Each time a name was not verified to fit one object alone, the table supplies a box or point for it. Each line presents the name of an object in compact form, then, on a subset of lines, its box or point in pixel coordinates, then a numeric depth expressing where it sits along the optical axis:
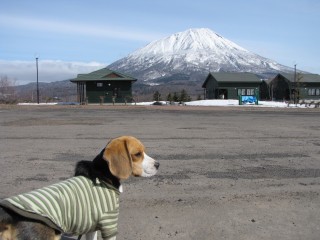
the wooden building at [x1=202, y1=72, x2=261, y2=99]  58.40
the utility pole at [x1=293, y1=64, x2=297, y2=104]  56.40
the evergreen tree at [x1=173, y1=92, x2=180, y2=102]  52.23
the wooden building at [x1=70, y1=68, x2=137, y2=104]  46.31
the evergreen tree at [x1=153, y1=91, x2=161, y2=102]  54.65
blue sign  45.64
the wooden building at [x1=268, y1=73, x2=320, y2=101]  59.00
